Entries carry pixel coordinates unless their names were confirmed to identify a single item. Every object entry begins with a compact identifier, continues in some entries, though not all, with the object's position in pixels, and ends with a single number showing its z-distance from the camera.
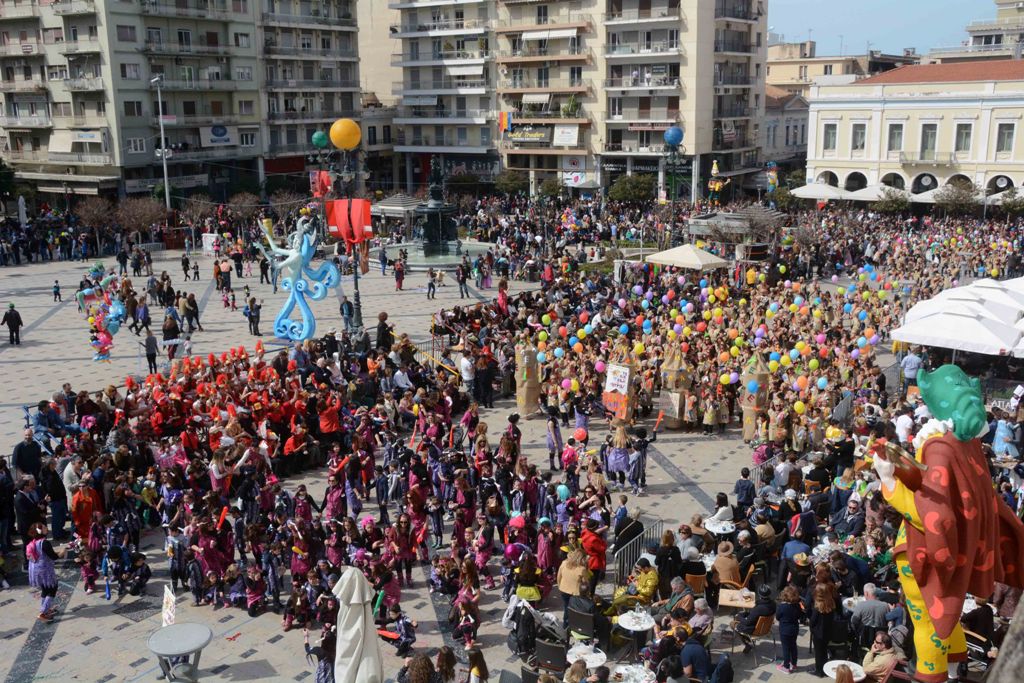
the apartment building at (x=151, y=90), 50.19
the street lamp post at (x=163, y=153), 45.88
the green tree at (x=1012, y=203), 43.31
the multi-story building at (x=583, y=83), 55.41
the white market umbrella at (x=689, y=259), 27.94
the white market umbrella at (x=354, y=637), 9.23
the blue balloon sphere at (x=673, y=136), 38.53
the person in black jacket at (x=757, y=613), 10.88
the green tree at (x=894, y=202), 46.53
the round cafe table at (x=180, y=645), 9.71
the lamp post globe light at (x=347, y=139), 25.12
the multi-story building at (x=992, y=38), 78.75
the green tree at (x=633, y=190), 54.50
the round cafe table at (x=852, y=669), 9.51
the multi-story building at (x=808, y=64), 79.62
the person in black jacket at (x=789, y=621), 10.42
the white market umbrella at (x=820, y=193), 45.19
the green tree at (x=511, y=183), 59.56
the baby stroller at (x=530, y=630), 11.02
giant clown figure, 8.85
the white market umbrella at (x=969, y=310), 18.92
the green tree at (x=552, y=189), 57.34
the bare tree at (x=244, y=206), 45.94
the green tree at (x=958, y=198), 44.28
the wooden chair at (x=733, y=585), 11.63
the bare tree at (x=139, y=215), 42.78
